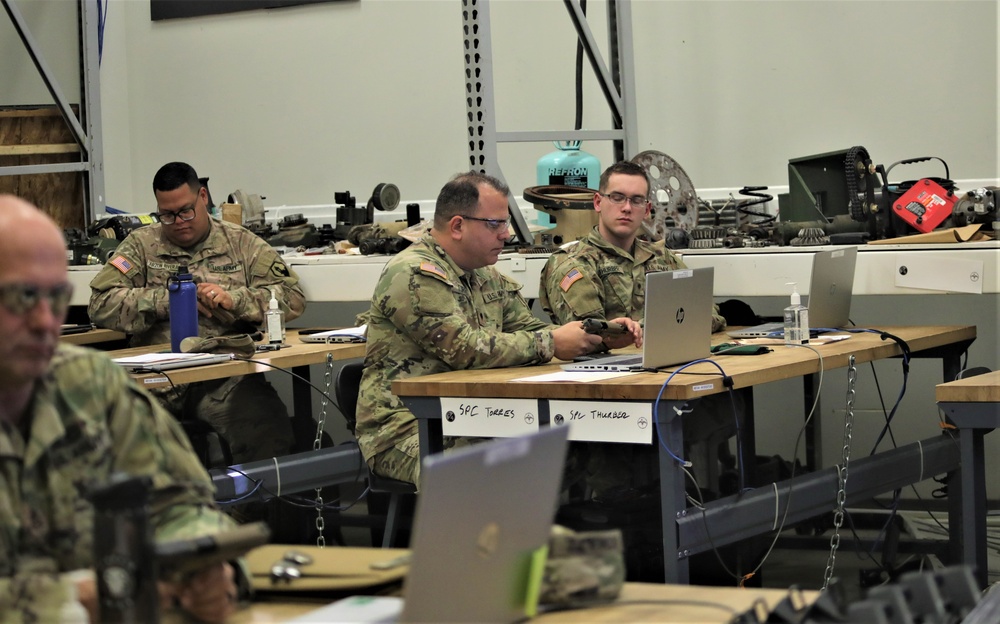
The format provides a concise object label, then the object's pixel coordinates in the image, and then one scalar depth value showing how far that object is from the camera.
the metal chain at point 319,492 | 4.38
